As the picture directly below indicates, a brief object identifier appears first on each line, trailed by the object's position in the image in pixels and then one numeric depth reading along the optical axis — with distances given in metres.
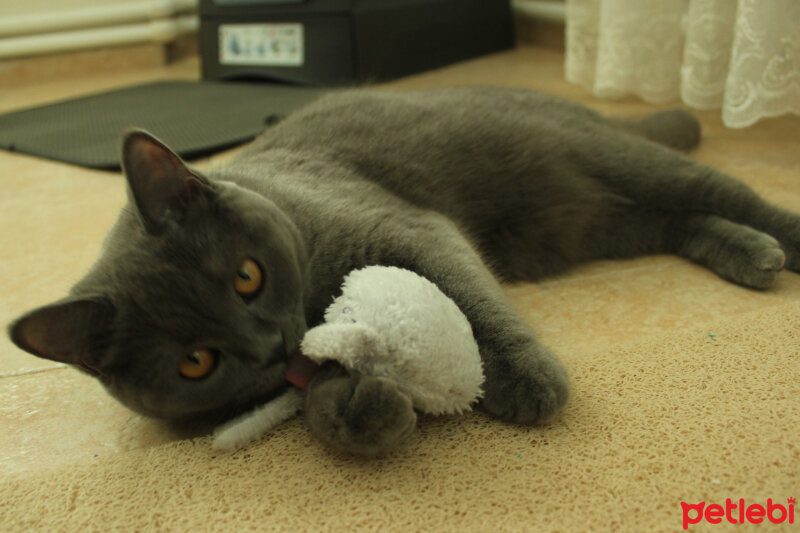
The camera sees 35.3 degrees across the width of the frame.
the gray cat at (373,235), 0.54
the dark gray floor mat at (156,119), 1.13
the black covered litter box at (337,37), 1.39
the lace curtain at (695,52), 0.76
